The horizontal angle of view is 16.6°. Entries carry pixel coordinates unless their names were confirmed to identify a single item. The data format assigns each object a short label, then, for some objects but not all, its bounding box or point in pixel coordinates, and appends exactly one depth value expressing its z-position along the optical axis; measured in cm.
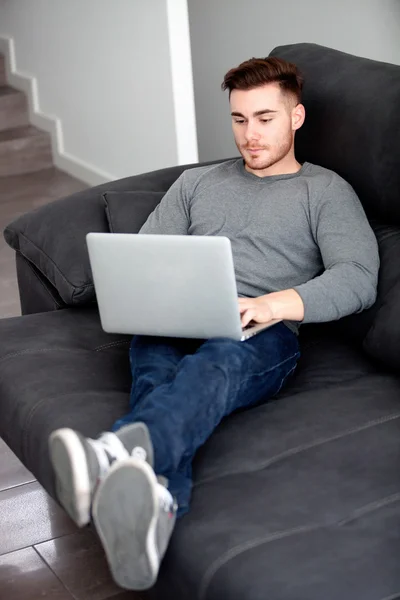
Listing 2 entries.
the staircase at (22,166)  647
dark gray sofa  245
